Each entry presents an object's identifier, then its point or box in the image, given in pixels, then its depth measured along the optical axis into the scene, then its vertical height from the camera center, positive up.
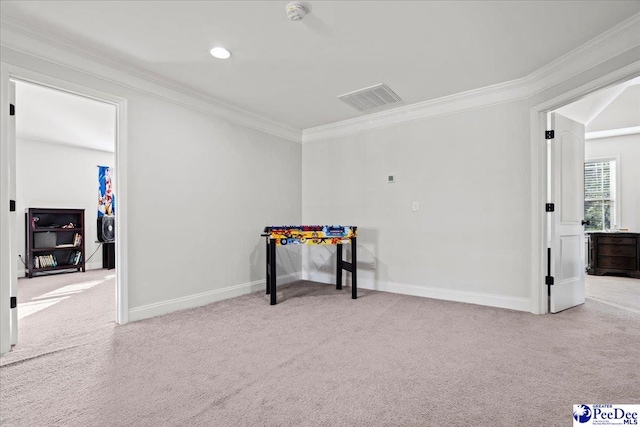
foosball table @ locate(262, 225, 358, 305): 3.54 -0.32
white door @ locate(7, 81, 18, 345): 2.34 -0.03
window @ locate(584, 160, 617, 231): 5.88 +0.27
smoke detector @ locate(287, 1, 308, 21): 2.06 +1.33
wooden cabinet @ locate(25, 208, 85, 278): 5.41 -0.52
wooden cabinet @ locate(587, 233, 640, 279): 5.19 -0.76
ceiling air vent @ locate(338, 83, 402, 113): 3.46 +1.30
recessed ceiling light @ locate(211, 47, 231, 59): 2.62 +1.33
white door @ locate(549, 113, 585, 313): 3.18 -0.05
